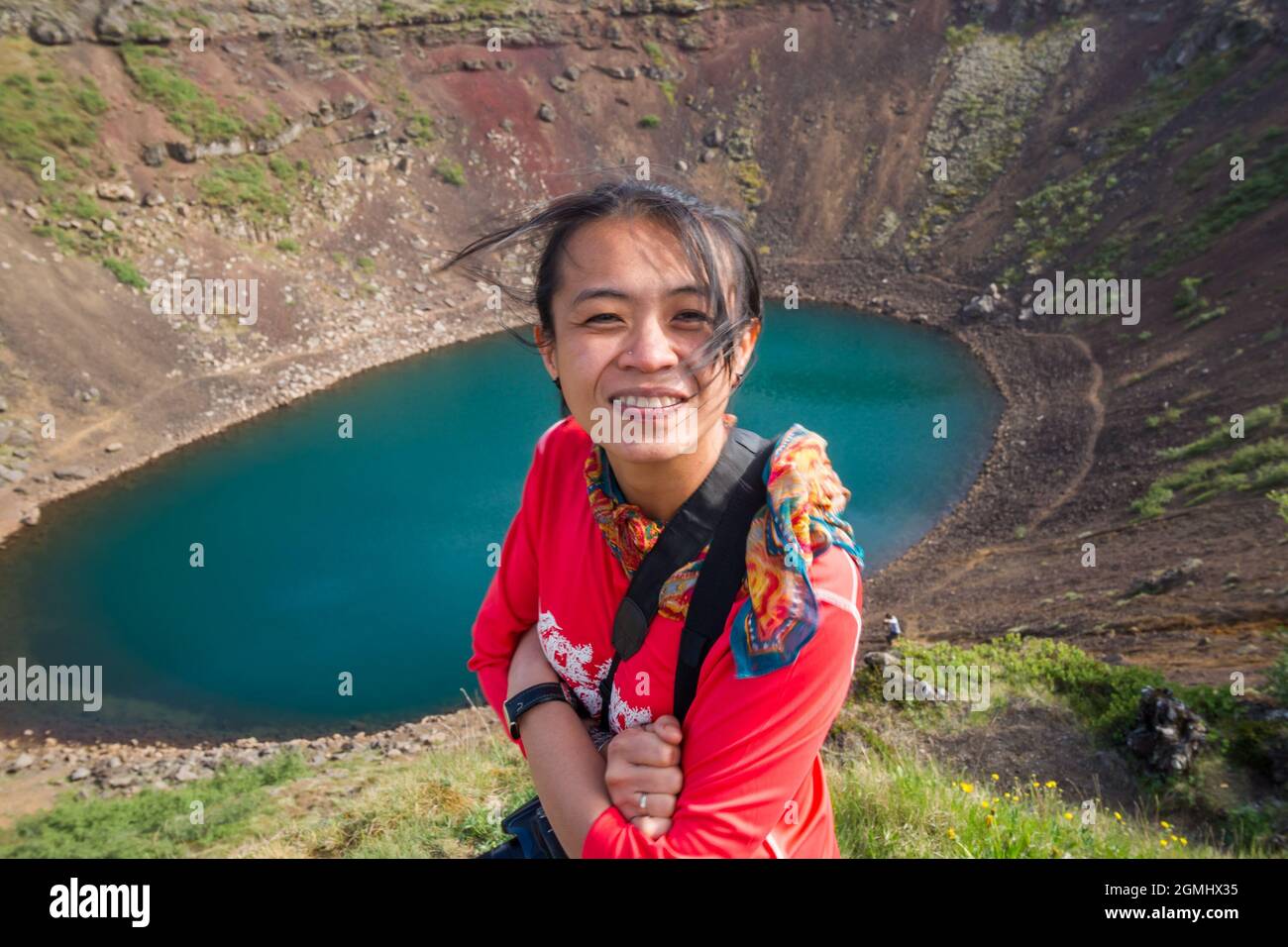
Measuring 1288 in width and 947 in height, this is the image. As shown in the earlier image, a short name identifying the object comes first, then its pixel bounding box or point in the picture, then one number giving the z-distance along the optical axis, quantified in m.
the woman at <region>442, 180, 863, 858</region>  1.61
